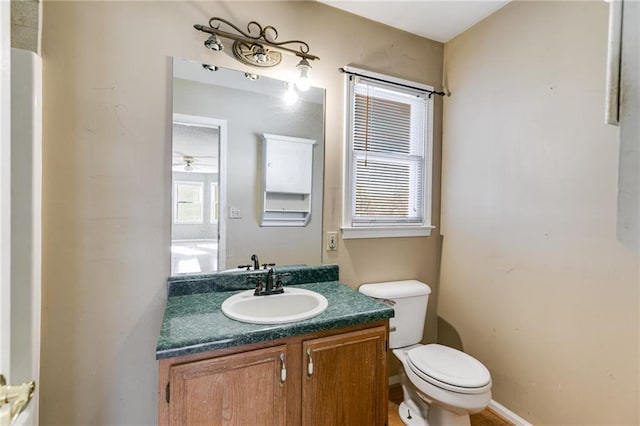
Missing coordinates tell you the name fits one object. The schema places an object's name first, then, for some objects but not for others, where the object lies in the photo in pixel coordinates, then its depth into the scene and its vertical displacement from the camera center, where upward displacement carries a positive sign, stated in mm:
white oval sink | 1413 -490
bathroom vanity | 1000 -614
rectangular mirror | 1498 +195
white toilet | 1393 -832
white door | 1153 -74
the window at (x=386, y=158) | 1915 +354
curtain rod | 1855 +857
